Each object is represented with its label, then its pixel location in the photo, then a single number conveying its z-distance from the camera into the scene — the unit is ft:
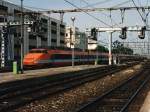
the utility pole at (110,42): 230.40
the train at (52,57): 180.58
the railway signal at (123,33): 188.26
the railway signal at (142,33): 188.14
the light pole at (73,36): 183.05
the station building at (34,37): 275.49
